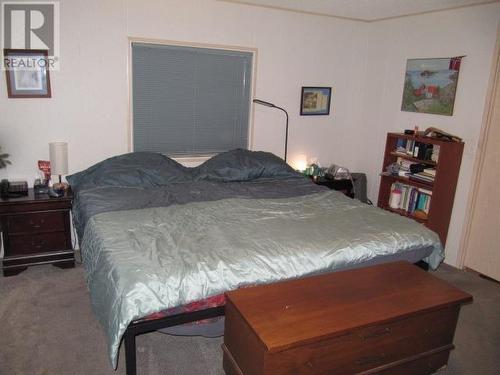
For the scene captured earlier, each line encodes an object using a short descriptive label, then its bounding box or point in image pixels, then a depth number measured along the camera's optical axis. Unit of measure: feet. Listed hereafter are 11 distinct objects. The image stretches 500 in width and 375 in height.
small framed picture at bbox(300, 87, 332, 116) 14.48
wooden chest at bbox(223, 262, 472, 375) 5.73
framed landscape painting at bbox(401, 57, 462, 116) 12.08
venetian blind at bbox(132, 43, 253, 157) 12.16
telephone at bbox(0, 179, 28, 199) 10.39
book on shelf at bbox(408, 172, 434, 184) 12.29
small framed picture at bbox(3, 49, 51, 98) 10.53
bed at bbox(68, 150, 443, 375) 6.58
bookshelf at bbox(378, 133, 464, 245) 11.91
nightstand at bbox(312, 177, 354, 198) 14.22
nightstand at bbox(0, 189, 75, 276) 10.28
